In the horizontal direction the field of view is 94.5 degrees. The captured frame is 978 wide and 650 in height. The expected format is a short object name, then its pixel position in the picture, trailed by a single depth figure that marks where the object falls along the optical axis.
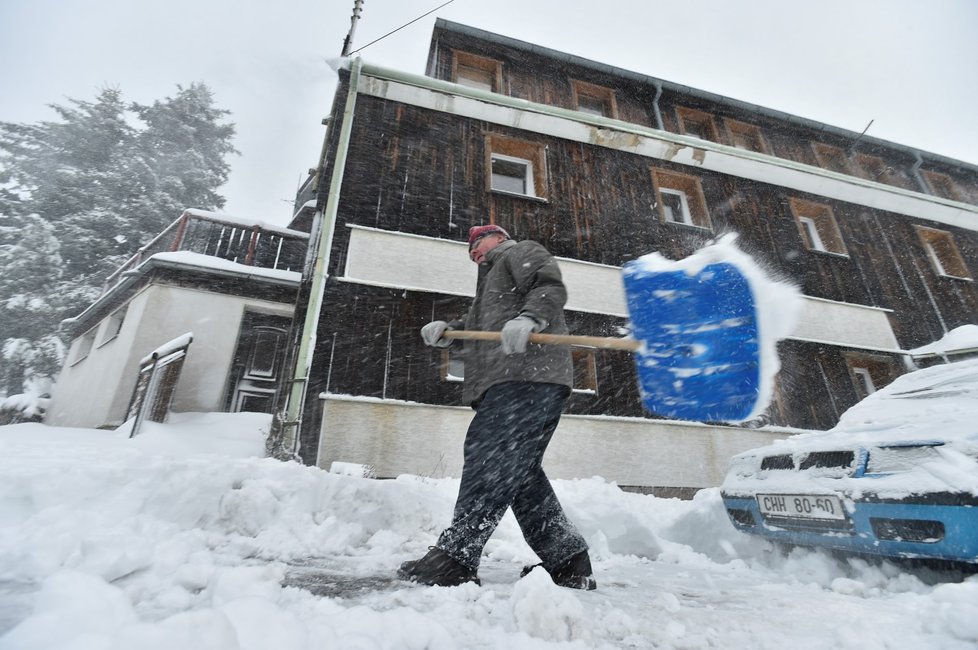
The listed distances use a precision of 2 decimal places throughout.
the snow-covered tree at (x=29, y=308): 13.60
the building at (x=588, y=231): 5.79
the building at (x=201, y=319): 7.92
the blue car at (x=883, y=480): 2.11
